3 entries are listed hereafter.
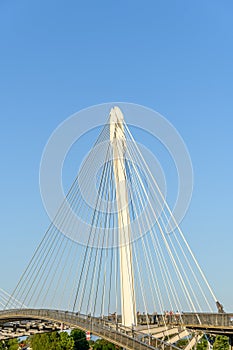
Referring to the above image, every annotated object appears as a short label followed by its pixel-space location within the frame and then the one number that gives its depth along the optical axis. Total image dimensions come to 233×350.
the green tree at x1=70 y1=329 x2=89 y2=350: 93.75
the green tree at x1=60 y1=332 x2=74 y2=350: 84.50
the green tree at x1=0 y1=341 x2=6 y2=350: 93.99
